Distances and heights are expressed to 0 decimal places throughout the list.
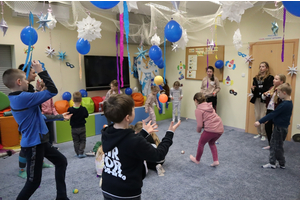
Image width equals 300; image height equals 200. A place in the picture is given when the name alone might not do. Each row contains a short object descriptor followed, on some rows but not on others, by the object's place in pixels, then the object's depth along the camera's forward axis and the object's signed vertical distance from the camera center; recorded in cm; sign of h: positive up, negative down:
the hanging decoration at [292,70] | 430 +3
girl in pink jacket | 312 -66
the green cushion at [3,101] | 402 -48
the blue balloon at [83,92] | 505 -41
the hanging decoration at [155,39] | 342 +50
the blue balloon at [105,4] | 182 +56
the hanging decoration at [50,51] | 470 +47
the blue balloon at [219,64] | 536 +20
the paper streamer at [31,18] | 245 +61
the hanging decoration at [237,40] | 366 +53
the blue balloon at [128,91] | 565 -44
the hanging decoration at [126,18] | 201 +50
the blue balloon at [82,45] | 287 +36
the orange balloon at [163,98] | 434 -48
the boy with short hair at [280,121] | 299 -65
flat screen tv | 518 +6
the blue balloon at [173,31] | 274 +51
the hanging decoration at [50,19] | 280 +68
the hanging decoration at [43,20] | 277 +65
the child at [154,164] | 304 -125
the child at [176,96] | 606 -62
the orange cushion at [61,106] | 450 -64
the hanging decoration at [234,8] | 236 +68
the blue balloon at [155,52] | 337 +31
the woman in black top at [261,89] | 442 -33
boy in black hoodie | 140 -50
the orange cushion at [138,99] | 577 -66
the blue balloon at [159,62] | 375 +18
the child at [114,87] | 462 -28
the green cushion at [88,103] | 484 -64
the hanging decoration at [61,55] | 486 +40
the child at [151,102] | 522 -70
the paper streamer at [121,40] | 216 +31
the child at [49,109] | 411 -65
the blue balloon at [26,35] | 276 +48
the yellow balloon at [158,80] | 401 -13
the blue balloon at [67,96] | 469 -46
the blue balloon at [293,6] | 155 +45
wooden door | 436 +27
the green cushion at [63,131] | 440 -113
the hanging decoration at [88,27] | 248 +50
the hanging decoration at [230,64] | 528 +19
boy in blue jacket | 193 -38
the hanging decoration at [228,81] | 537 -21
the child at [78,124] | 361 -82
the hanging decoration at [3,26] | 281 +59
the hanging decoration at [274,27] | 401 +80
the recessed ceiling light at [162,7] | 322 +94
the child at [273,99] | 355 -42
